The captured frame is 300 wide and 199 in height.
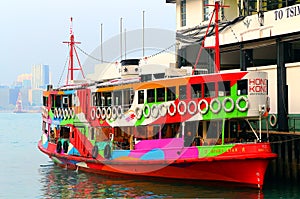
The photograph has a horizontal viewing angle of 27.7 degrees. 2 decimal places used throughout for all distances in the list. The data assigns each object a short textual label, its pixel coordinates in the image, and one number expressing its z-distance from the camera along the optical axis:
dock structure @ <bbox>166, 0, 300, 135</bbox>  27.16
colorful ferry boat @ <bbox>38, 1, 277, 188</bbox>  23.22
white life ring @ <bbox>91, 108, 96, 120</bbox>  29.75
